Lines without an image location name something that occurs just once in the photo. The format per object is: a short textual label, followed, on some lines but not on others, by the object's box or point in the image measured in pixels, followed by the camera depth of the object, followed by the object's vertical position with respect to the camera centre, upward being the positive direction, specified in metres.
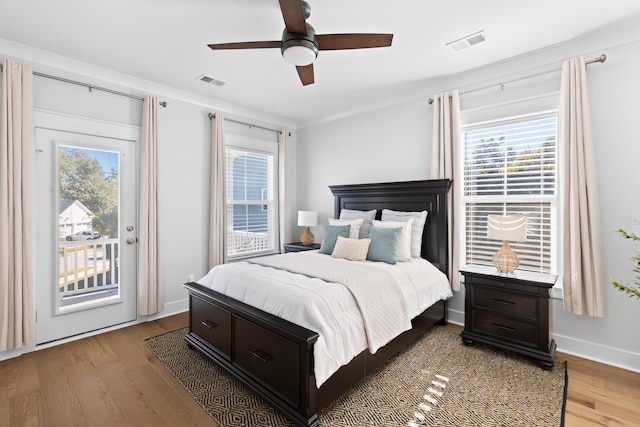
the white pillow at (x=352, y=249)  3.12 -0.41
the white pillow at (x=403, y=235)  3.16 -0.26
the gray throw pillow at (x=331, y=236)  3.50 -0.29
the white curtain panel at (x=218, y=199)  4.07 +0.16
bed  1.81 -1.01
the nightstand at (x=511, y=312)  2.49 -0.89
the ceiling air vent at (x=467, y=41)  2.57 +1.52
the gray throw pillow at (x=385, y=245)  3.04 -0.35
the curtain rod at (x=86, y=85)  2.86 +1.30
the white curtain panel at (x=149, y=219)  3.43 -0.10
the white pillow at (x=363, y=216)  3.64 -0.06
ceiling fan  1.90 +1.15
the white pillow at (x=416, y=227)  3.41 -0.18
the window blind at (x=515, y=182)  2.91 +0.30
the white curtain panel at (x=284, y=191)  5.04 +0.34
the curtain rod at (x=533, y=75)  2.55 +1.33
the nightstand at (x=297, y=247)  4.46 -0.55
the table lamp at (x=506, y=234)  2.63 -0.20
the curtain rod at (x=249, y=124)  4.11 +1.33
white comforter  1.90 -0.66
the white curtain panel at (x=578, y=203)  2.55 +0.08
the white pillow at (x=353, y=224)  3.57 -0.16
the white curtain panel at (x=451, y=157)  3.35 +0.62
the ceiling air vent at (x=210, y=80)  3.41 +1.54
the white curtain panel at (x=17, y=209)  2.59 +0.01
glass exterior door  2.90 -0.24
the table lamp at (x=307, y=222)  4.62 -0.17
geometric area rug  1.89 -1.30
